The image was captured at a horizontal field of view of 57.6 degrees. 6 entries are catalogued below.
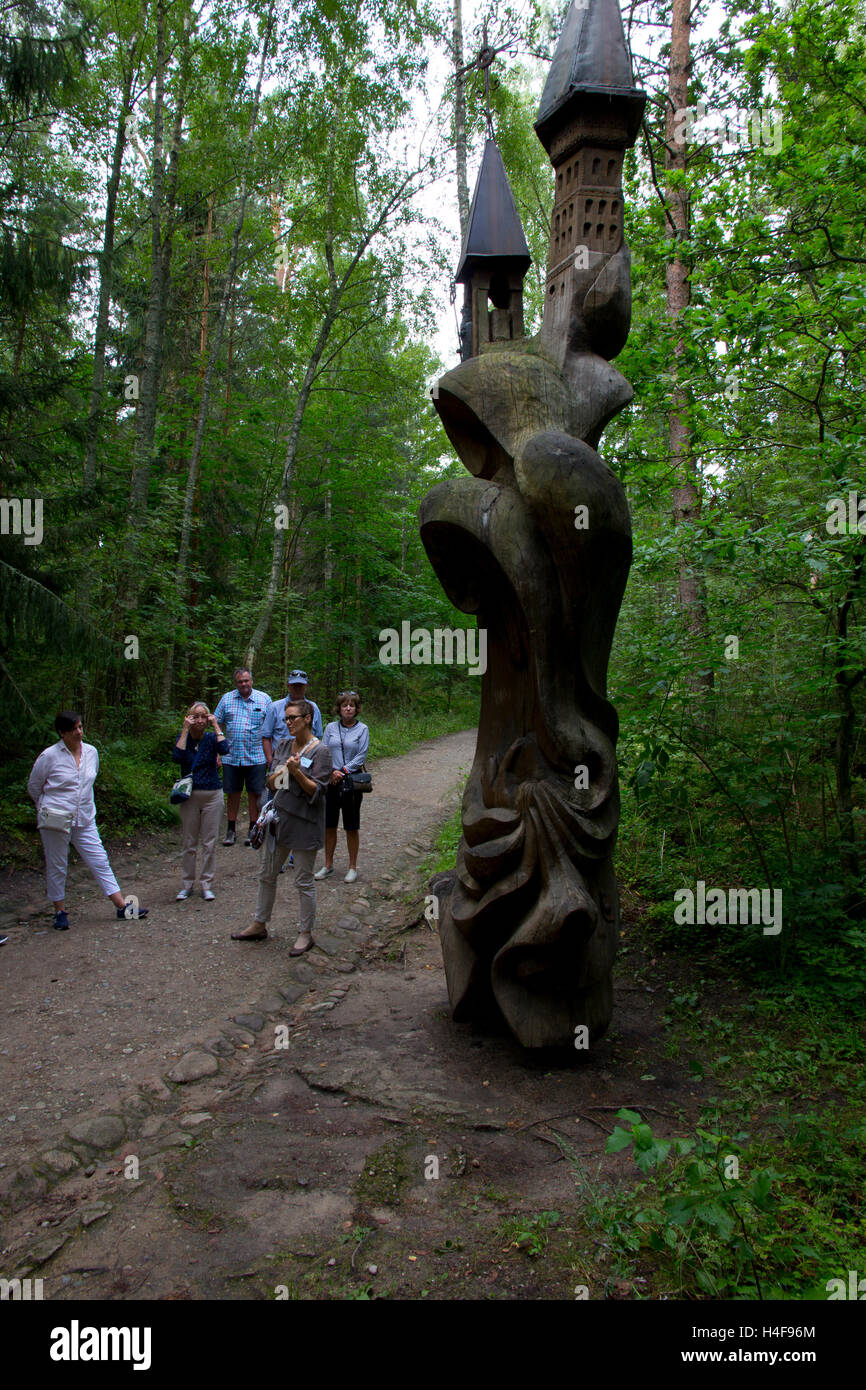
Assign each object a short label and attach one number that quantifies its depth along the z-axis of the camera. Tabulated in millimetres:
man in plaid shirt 8445
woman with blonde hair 6941
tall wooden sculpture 3885
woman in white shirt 6359
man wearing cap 7242
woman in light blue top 7578
